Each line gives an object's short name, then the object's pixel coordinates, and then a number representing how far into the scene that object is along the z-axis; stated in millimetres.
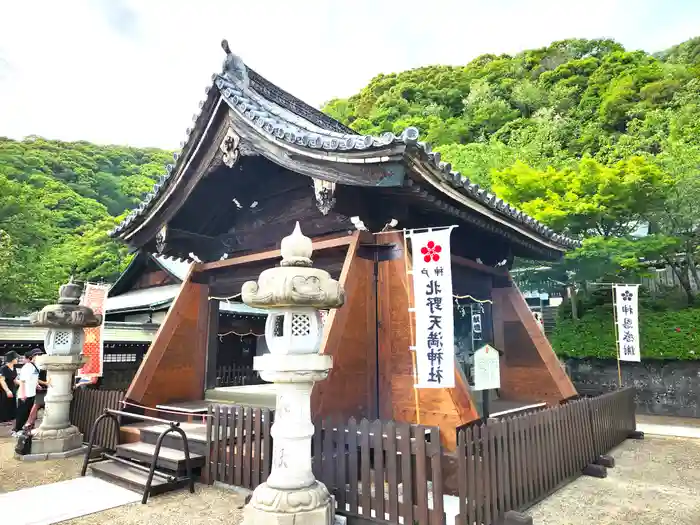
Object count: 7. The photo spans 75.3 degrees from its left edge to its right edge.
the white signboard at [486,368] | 6902
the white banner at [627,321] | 13750
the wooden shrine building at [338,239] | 6414
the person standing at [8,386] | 11773
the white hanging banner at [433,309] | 5953
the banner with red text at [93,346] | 12312
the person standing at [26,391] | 10156
